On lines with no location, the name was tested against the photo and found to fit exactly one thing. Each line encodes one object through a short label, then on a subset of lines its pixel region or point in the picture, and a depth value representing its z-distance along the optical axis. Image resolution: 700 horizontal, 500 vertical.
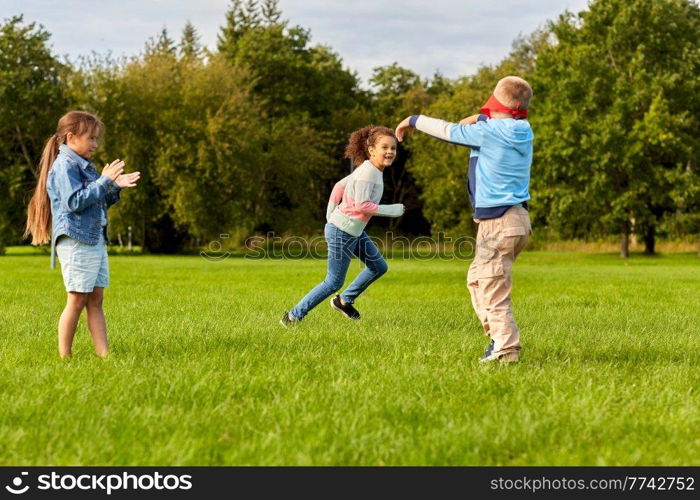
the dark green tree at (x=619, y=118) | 75.75
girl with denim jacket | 11.88
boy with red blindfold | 12.41
